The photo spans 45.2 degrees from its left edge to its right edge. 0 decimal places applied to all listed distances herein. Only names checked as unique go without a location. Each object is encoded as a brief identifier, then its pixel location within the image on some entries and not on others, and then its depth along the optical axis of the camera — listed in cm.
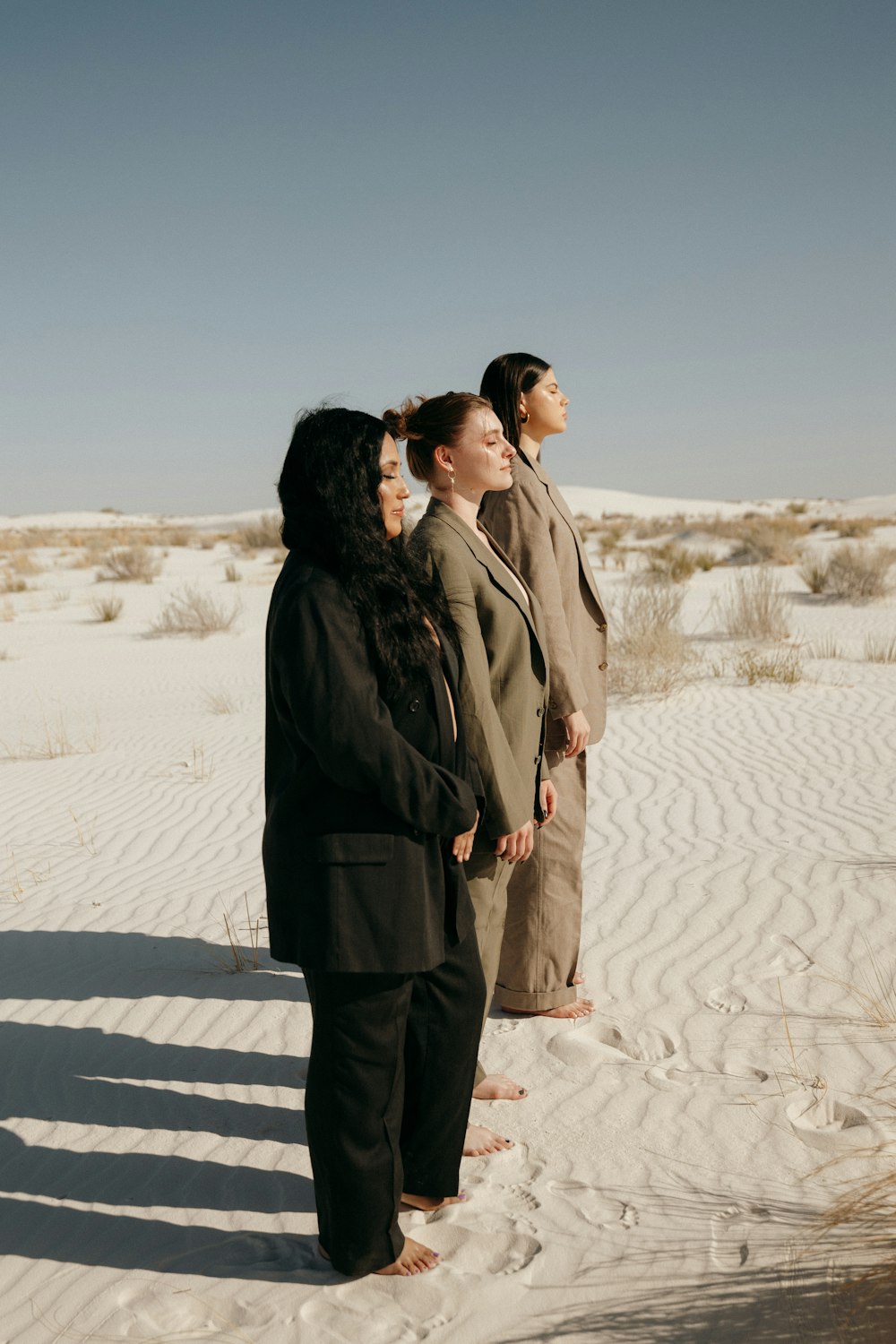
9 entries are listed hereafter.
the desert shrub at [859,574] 1734
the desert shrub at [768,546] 2417
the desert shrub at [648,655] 1038
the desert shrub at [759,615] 1312
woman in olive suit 252
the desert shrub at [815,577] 1812
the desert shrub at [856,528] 2819
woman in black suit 199
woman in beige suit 313
